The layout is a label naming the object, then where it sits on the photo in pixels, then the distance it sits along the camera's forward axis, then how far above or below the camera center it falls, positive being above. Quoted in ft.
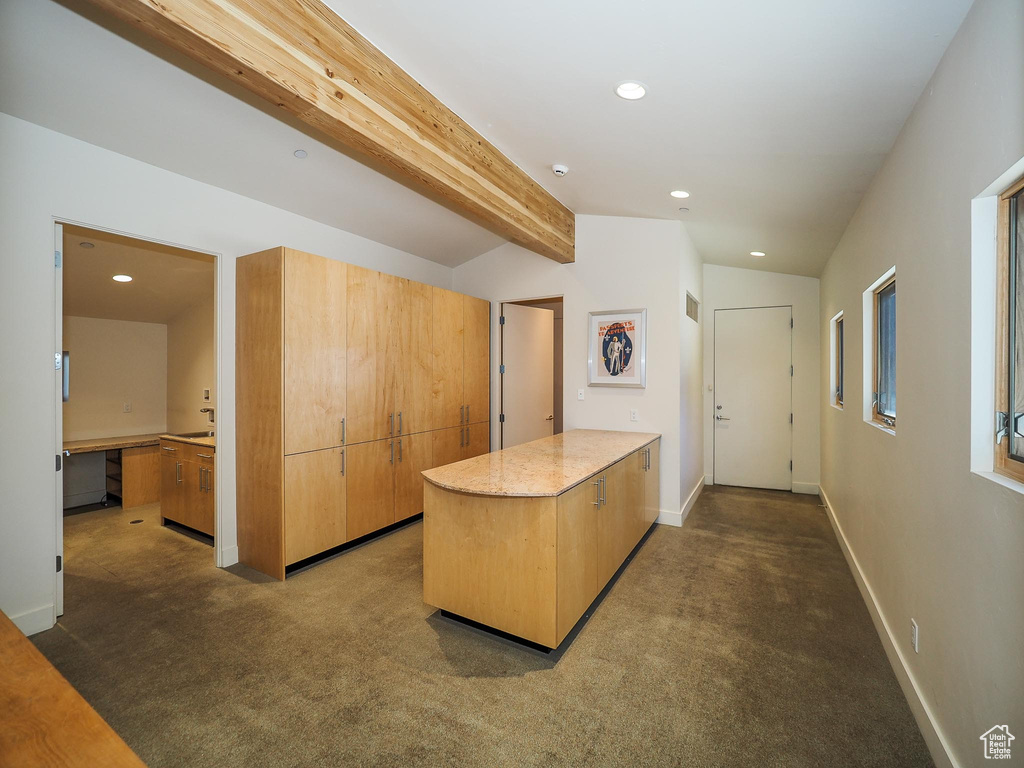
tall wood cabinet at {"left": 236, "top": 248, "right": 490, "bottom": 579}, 10.19 -0.51
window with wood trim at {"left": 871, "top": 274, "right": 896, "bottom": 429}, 8.57 +0.48
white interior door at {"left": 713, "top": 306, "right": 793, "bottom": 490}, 17.70 -0.66
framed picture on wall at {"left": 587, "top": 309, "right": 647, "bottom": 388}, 14.03 +0.96
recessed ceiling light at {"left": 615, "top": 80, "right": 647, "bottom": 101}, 6.91 +4.35
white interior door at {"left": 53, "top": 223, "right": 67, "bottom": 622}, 8.32 -0.53
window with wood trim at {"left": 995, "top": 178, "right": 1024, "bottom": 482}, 4.26 +0.41
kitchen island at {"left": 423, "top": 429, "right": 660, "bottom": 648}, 7.27 -2.65
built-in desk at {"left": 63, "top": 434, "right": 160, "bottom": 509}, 15.57 -2.91
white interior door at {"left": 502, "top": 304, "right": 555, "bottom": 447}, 17.20 +0.26
